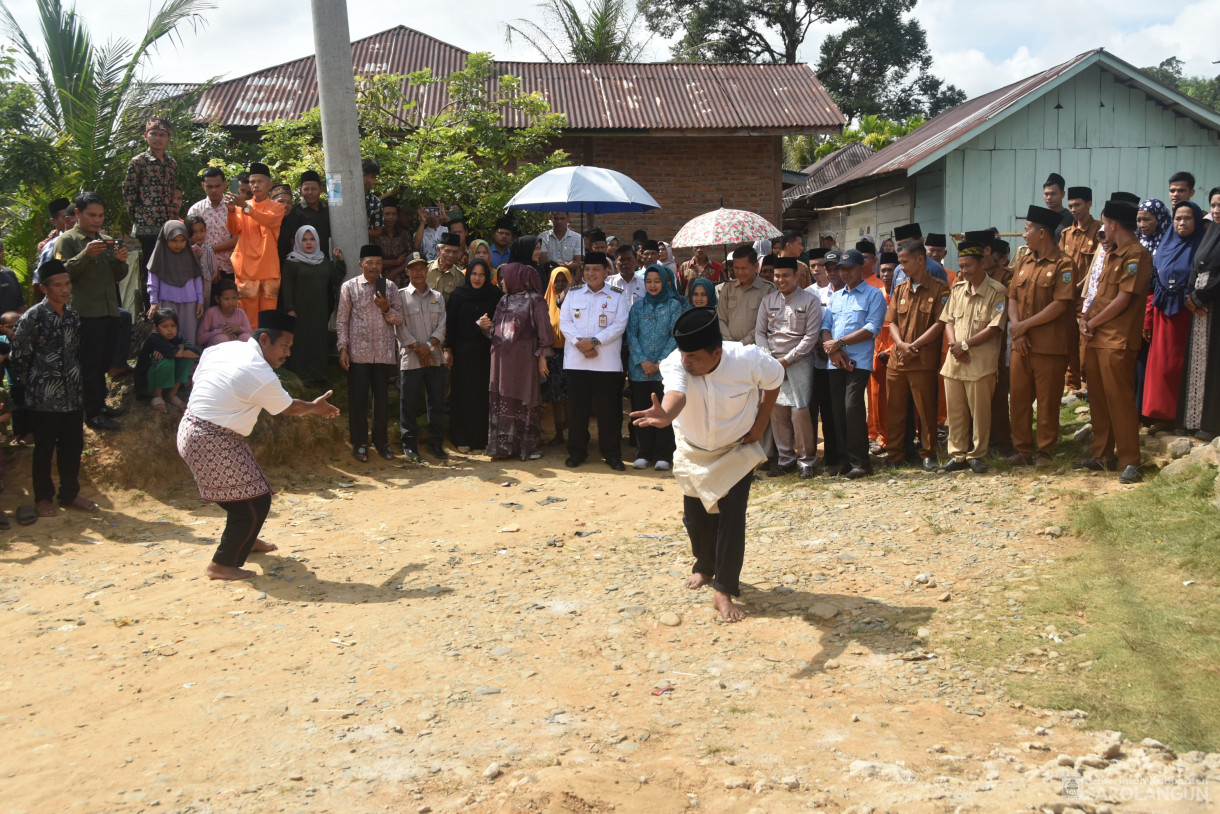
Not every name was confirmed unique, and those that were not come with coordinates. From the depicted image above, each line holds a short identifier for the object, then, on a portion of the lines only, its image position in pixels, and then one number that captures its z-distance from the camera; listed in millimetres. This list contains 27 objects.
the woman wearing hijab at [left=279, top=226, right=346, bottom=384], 10234
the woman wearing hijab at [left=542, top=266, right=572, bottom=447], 10562
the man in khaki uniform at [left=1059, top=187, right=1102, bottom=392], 8570
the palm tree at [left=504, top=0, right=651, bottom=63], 24672
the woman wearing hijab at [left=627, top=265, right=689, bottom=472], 9828
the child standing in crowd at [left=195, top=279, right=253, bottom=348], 9141
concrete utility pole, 10586
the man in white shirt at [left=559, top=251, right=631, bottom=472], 9898
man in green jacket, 8461
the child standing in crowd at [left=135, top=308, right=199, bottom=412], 8836
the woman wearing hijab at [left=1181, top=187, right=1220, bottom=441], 7570
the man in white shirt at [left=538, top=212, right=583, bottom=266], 11906
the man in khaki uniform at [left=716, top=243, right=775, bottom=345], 9375
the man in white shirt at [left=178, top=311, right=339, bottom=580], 6641
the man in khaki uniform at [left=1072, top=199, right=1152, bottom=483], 7574
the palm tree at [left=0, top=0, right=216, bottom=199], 10711
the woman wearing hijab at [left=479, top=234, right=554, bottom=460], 10109
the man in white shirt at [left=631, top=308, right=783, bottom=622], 5613
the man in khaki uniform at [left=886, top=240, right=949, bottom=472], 8703
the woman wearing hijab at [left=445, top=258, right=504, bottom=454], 10352
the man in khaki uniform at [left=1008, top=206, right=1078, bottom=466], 8016
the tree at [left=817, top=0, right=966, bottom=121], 36719
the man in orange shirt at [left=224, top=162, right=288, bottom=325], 9734
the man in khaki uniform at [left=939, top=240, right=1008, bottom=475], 8305
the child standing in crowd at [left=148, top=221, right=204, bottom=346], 8891
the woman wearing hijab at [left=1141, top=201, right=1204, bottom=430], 7793
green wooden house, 15625
